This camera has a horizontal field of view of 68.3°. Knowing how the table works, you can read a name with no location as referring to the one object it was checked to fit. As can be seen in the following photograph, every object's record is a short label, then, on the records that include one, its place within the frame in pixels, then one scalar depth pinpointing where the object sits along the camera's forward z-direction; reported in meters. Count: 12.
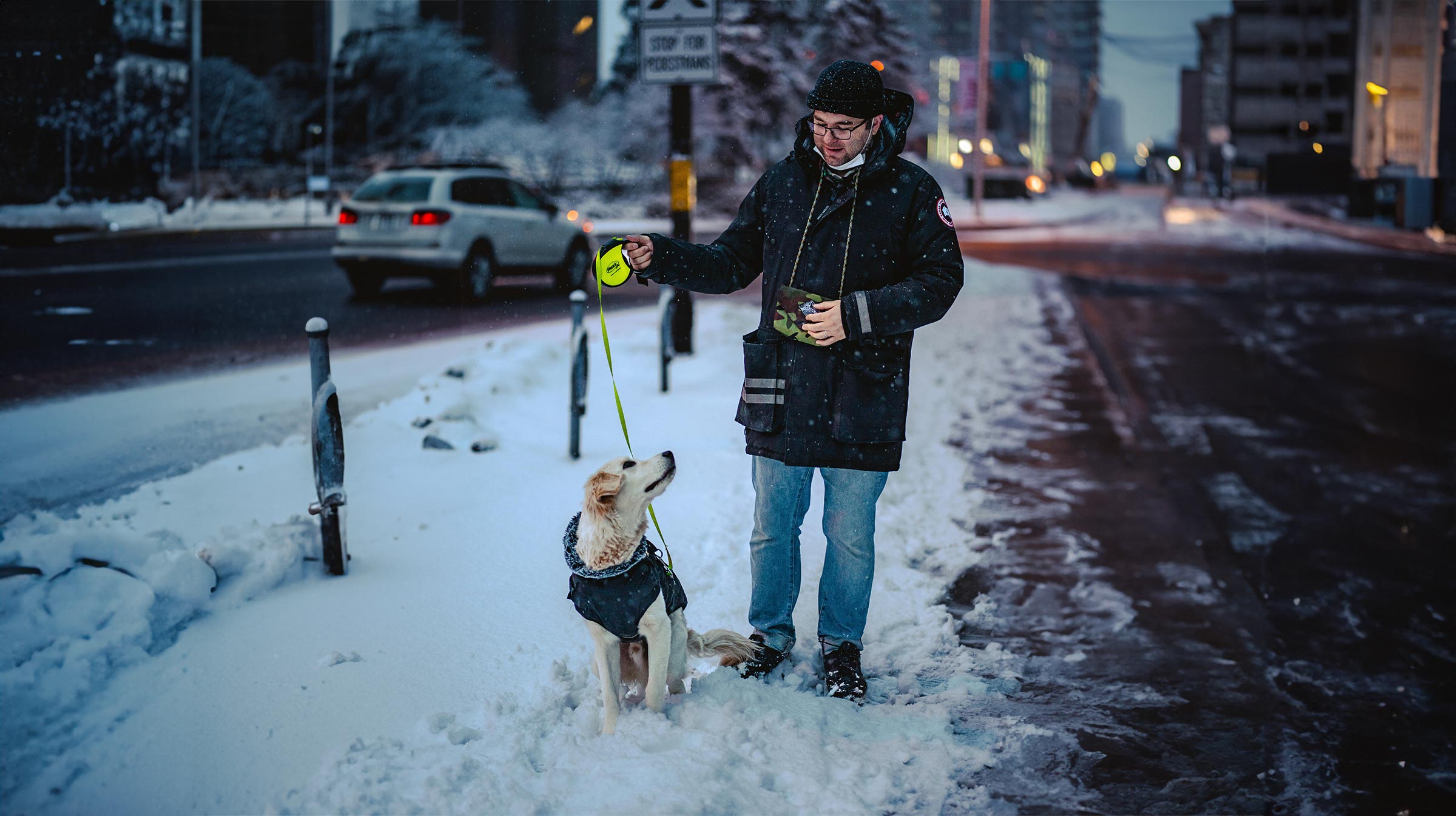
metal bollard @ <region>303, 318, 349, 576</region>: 4.21
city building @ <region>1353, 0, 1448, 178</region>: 21.70
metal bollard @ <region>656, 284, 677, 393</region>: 8.25
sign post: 8.34
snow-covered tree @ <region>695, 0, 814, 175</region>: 31.52
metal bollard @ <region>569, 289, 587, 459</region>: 6.25
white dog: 2.99
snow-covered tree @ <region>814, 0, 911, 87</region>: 32.75
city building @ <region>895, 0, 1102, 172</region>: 45.19
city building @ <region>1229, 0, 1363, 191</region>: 85.50
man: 3.23
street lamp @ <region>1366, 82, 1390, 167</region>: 28.12
